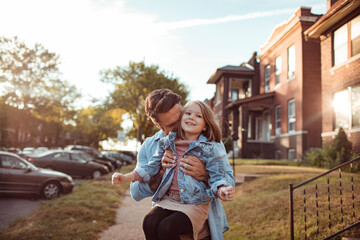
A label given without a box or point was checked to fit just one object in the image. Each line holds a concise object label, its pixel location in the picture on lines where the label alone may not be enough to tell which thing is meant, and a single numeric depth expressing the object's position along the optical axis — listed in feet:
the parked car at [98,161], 61.65
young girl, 8.23
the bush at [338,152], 40.06
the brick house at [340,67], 42.27
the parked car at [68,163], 52.60
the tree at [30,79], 114.73
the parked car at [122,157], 101.97
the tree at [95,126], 190.08
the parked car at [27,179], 34.14
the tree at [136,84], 98.43
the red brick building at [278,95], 61.16
